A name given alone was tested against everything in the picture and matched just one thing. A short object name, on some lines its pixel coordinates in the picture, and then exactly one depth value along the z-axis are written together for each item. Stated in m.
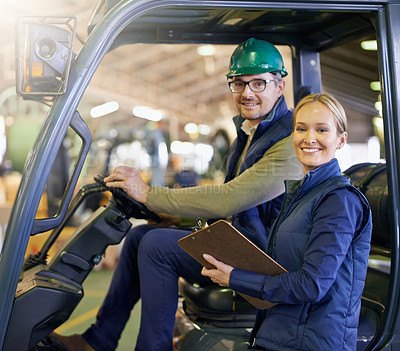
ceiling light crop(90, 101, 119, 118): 14.45
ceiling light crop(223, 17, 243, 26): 2.53
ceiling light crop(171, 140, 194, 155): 23.29
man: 2.28
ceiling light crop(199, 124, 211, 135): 25.42
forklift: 1.79
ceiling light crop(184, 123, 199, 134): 25.63
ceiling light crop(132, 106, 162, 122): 17.53
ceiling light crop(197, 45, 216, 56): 16.80
